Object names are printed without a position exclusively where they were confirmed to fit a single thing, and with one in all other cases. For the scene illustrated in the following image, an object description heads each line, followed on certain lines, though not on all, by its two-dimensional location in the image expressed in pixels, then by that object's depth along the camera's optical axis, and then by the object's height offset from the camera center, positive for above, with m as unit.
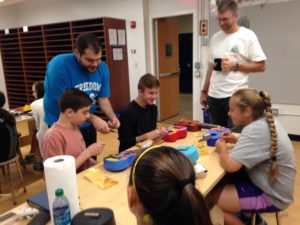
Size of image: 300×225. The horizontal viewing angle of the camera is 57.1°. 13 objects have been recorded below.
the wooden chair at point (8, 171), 2.50 -0.99
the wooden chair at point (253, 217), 1.55 -0.92
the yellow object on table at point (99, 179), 1.30 -0.57
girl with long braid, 1.40 -0.55
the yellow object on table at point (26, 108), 3.55 -0.59
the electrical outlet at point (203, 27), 4.22 +0.41
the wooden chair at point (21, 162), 3.32 -1.18
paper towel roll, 0.92 -0.39
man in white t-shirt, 2.16 -0.05
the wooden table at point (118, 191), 1.08 -0.59
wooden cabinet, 4.85 +0.18
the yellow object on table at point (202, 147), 1.66 -0.57
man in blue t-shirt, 1.71 -0.11
